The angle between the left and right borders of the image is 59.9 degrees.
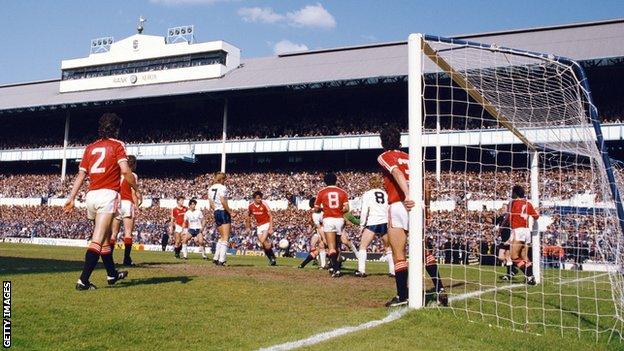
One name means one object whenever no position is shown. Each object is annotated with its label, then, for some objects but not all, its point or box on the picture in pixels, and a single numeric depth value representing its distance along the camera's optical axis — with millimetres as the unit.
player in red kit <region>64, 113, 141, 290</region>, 7305
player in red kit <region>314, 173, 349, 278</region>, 12008
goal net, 6422
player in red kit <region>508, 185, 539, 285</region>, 11143
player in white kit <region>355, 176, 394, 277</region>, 11078
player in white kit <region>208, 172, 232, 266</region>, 12961
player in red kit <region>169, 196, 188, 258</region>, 19194
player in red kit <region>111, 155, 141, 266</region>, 11547
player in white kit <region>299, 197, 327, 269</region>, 14609
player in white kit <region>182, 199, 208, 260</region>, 19203
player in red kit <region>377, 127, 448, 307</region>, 6645
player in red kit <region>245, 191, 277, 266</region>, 14730
